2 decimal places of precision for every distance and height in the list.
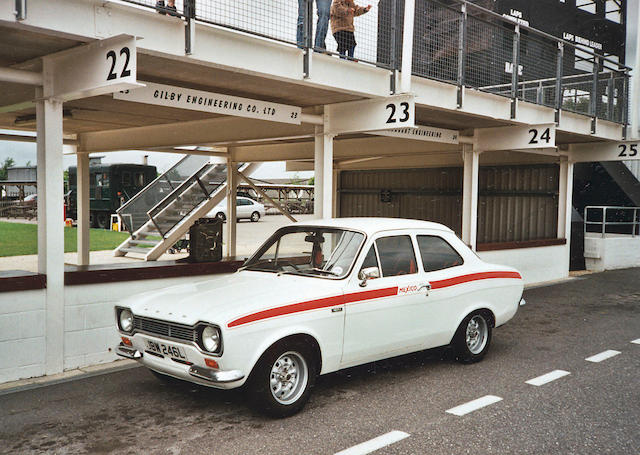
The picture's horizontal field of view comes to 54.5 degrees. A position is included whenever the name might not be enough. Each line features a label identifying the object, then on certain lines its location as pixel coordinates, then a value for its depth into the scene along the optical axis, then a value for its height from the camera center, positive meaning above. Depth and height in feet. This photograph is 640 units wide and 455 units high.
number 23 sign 28.17 +4.12
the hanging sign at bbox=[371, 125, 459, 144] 32.99 +3.89
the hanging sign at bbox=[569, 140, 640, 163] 46.55 +4.15
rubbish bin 29.99 -2.07
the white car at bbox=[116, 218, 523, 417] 16.46 -3.24
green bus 105.50 +2.06
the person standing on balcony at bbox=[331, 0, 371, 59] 28.04 +8.08
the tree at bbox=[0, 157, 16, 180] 128.52 +5.76
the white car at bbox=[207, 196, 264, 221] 131.44 -1.91
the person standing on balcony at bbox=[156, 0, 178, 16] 20.33 +6.24
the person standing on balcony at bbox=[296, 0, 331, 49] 27.25 +7.85
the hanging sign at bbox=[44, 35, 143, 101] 18.57 +4.14
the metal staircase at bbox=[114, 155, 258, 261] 58.08 -0.69
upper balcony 20.26 +5.77
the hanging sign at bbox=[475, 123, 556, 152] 38.11 +4.23
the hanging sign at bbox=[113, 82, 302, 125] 23.50 +3.97
